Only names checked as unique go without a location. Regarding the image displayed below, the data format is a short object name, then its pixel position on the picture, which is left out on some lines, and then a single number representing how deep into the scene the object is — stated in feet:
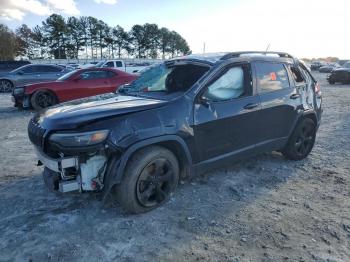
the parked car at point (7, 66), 73.75
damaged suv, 11.67
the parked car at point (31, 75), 57.52
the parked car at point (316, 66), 178.80
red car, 36.45
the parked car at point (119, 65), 77.34
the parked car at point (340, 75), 75.15
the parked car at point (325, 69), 145.89
